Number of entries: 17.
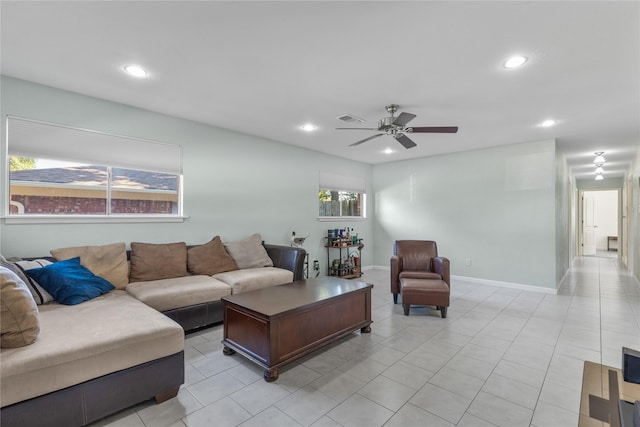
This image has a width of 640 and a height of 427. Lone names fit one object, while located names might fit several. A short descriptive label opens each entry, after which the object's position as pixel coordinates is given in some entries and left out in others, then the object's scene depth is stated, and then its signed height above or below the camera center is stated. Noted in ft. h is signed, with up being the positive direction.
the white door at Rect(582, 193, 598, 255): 32.45 -0.91
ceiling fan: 10.06 +3.20
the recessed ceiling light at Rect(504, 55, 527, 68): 7.72 +4.11
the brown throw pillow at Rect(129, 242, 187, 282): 10.73 -1.71
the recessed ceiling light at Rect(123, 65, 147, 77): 8.50 +4.17
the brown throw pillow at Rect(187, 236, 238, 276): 12.04 -1.81
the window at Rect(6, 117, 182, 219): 9.53 +1.47
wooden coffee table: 7.51 -2.91
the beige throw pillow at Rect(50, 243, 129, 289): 9.54 -1.47
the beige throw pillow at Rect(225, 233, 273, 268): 13.43 -1.72
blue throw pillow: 8.09 -1.88
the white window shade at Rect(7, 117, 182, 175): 9.46 +2.41
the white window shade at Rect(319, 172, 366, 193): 19.58 +2.34
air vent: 11.07 +3.67
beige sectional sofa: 4.97 -2.65
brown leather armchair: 13.15 -2.17
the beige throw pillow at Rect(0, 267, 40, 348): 5.18 -1.81
